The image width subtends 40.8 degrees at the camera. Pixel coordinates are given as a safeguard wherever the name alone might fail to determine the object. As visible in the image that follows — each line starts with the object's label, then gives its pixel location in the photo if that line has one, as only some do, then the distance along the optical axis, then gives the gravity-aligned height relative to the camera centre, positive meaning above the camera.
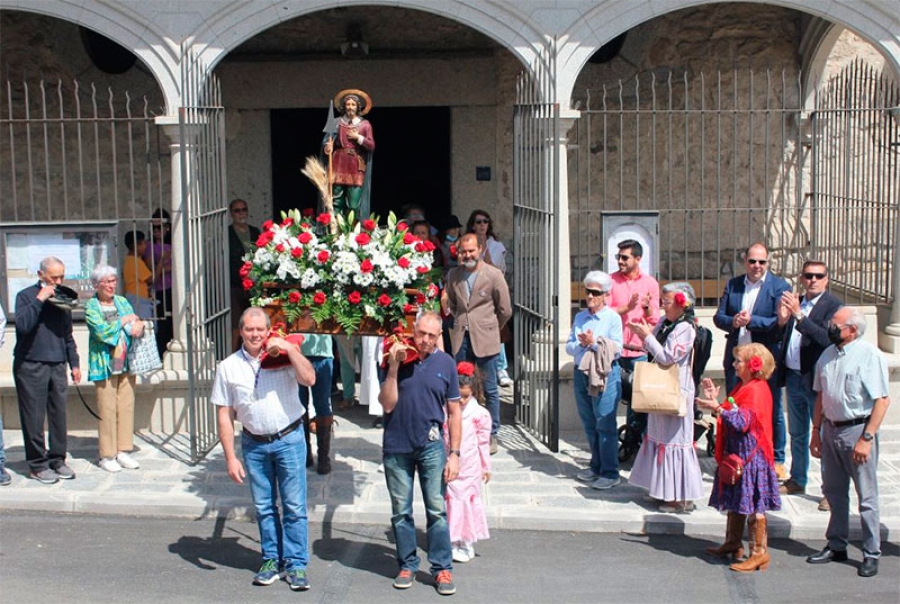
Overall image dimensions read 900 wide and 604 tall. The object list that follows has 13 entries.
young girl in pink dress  7.20 -1.55
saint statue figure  8.98 +0.56
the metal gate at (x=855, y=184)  10.73 +0.31
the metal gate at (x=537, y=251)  9.52 -0.25
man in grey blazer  9.35 -0.67
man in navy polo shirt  6.79 -1.20
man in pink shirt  9.07 -0.58
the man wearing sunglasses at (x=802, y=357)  8.34 -0.98
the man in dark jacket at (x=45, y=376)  8.73 -1.08
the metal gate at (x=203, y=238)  9.13 -0.10
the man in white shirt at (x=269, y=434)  6.79 -1.18
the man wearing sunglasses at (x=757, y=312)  8.72 -0.69
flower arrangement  7.54 -0.32
